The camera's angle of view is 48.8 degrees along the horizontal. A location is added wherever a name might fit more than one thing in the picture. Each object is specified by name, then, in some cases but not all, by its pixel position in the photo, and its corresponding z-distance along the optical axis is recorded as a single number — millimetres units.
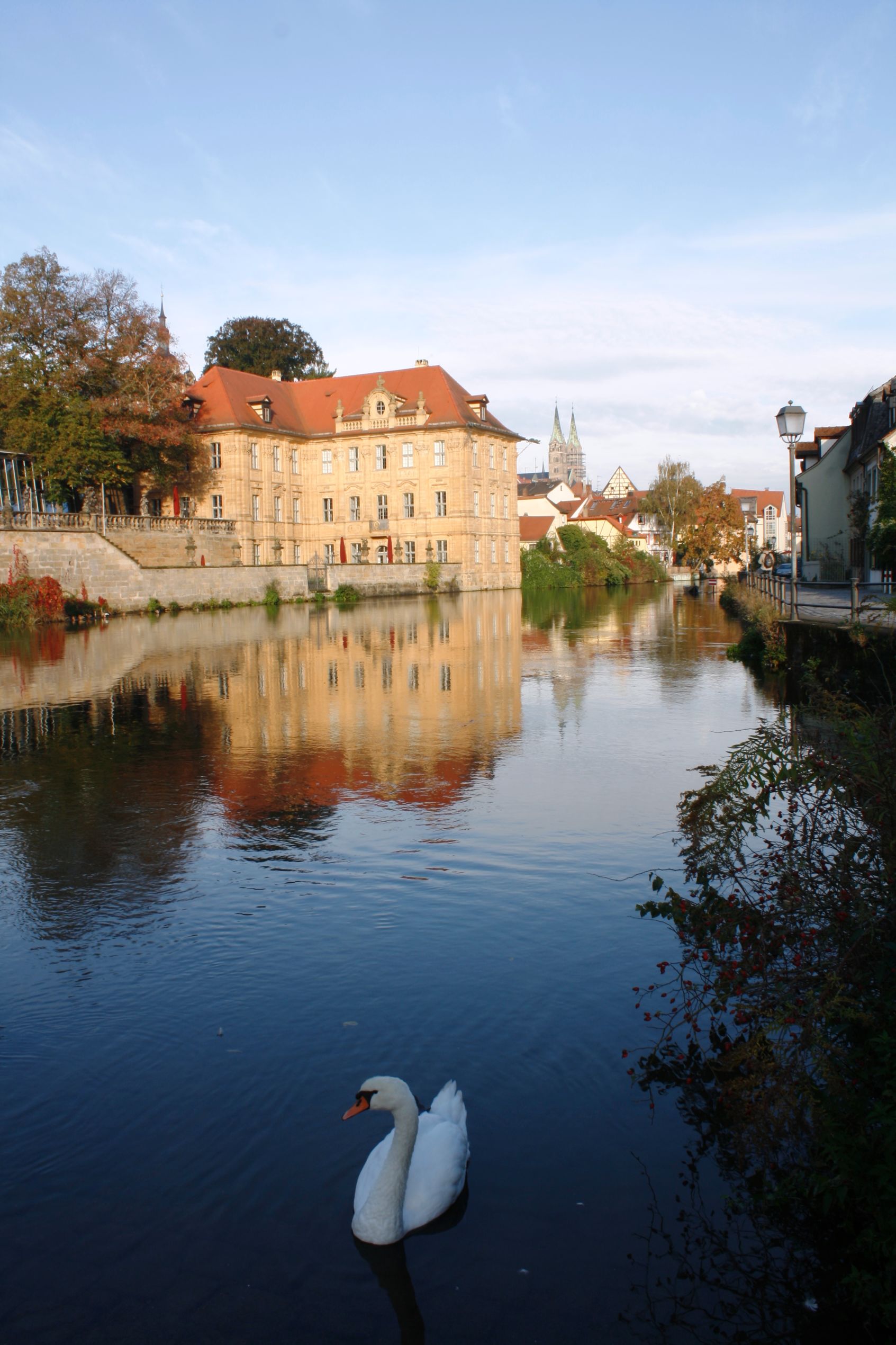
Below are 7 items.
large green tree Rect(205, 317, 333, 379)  76000
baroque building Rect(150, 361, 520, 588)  64562
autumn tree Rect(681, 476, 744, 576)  70938
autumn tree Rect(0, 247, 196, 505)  42375
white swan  3760
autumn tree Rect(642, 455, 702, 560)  99188
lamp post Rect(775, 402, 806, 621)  19266
